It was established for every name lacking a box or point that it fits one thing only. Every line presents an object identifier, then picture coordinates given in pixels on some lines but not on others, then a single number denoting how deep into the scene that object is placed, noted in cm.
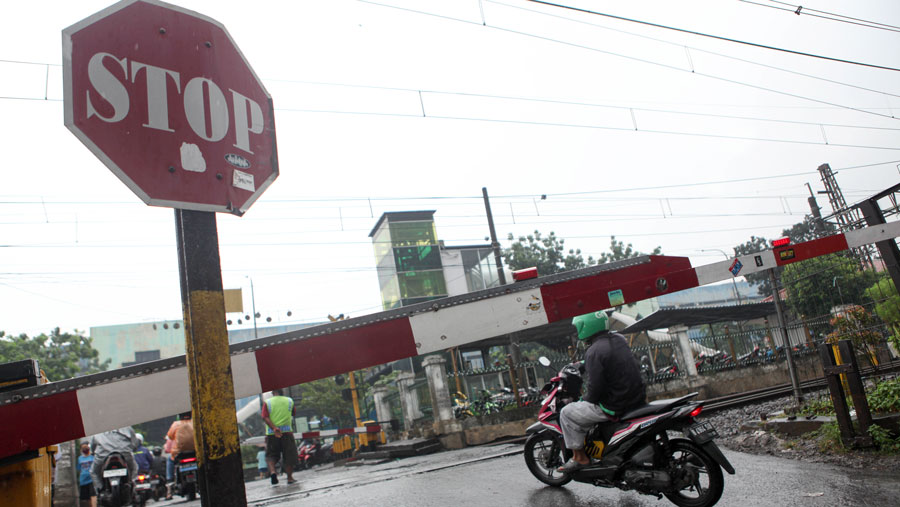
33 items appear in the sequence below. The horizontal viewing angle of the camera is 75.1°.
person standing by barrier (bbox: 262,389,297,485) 892
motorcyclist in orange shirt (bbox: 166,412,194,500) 886
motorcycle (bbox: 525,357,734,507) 363
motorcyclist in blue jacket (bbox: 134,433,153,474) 1286
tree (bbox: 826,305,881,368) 917
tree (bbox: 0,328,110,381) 2856
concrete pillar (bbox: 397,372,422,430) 1482
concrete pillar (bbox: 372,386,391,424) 1669
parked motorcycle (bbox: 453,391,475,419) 1447
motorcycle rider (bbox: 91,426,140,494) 927
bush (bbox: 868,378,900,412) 534
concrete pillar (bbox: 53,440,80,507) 1003
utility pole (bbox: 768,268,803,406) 730
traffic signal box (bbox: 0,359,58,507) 263
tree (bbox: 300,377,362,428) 3008
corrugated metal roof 2012
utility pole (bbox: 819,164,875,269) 2539
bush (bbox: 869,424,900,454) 464
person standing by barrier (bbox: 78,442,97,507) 995
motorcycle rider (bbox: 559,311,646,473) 411
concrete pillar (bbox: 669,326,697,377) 1497
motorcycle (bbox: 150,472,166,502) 1238
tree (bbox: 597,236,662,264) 4128
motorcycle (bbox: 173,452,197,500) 883
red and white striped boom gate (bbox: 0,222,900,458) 266
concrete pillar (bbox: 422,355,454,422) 1328
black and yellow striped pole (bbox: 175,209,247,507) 212
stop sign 217
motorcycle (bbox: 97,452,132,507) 860
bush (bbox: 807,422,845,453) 505
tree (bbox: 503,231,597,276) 3825
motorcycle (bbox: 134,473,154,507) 921
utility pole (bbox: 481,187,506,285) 1866
